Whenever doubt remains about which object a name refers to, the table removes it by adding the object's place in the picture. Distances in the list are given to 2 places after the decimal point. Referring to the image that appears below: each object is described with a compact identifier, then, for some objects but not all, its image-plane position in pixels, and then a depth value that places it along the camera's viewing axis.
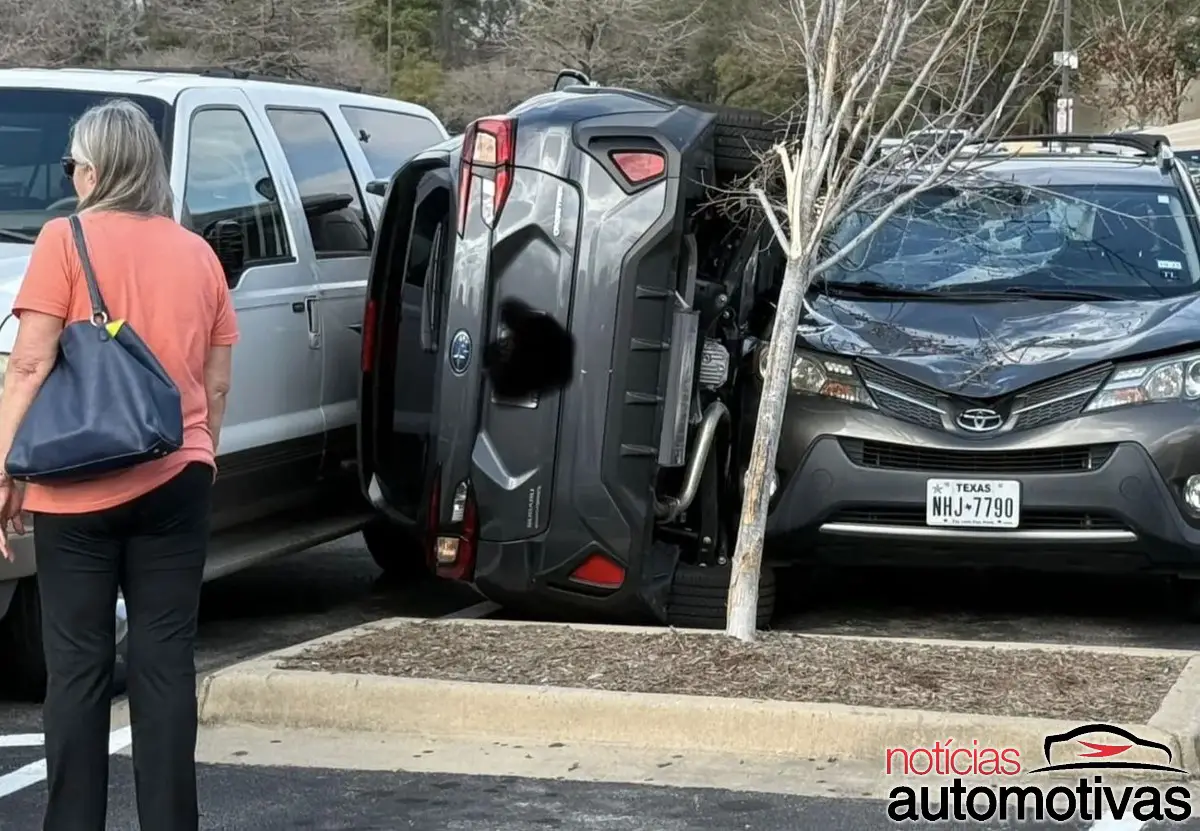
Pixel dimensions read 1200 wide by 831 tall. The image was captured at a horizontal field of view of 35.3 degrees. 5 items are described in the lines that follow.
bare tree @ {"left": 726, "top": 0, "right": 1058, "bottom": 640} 6.38
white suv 7.38
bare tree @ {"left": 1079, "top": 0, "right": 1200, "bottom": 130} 38.66
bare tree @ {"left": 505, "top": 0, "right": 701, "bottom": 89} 33.66
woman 4.30
